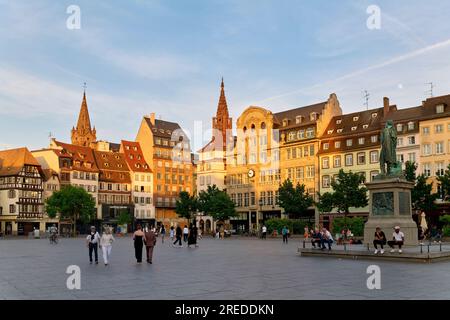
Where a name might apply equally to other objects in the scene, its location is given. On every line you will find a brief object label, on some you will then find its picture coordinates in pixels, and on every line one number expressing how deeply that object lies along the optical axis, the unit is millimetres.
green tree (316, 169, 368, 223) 66500
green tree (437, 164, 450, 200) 59381
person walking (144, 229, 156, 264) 24516
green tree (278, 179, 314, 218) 74562
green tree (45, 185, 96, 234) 85375
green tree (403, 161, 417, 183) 59438
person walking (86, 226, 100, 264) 24578
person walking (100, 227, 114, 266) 23469
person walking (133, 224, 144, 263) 24328
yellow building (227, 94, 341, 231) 84125
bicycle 54081
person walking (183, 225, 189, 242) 49562
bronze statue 29484
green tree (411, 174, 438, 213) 60000
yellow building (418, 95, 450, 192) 68062
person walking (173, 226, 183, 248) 43697
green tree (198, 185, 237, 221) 83750
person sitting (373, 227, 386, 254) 25078
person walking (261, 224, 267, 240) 64831
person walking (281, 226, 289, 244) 51575
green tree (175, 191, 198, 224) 92250
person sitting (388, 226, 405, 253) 24844
